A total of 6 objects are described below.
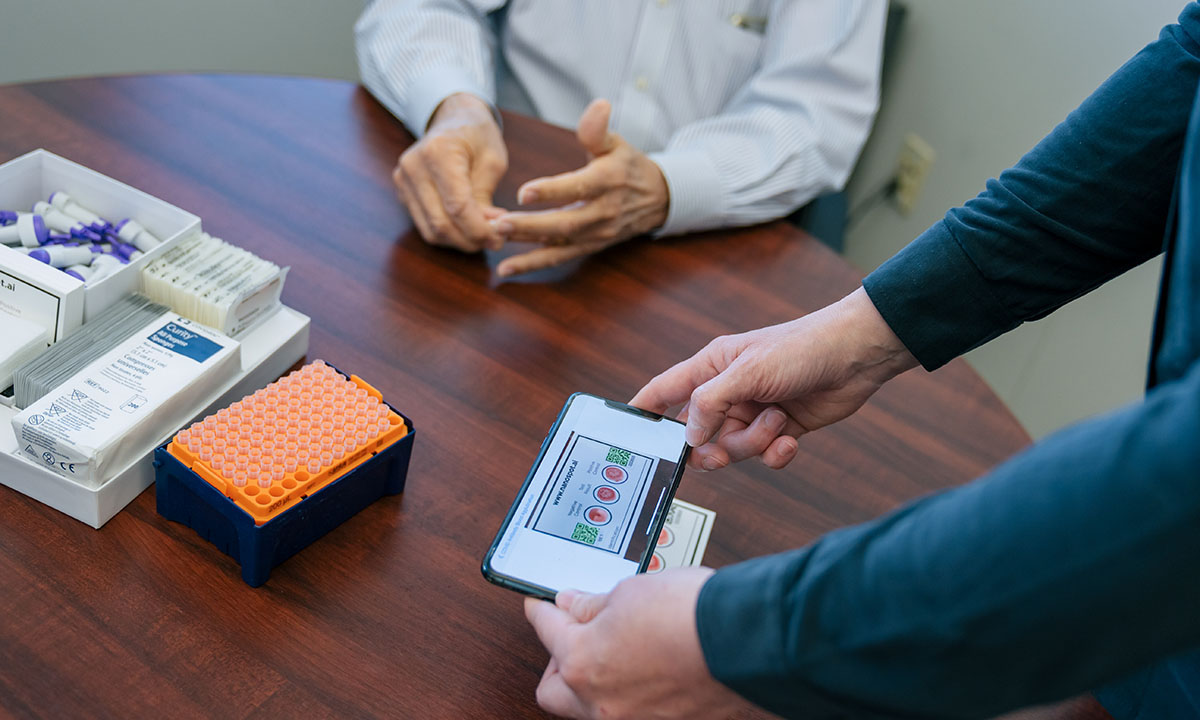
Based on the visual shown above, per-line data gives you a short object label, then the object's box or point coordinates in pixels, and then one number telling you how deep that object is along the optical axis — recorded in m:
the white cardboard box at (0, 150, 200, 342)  0.70
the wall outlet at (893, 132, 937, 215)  1.92
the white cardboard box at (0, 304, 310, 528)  0.65
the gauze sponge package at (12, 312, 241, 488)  0.63
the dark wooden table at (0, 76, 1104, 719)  0.60
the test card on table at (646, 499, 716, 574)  0.74
